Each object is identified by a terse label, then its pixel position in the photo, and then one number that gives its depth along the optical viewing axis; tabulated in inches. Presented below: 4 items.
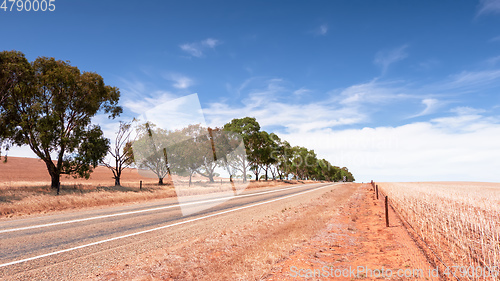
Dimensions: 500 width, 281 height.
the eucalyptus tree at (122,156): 1425.9
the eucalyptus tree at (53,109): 845.2
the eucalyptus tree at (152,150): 1851.6
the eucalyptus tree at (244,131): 2152.4
